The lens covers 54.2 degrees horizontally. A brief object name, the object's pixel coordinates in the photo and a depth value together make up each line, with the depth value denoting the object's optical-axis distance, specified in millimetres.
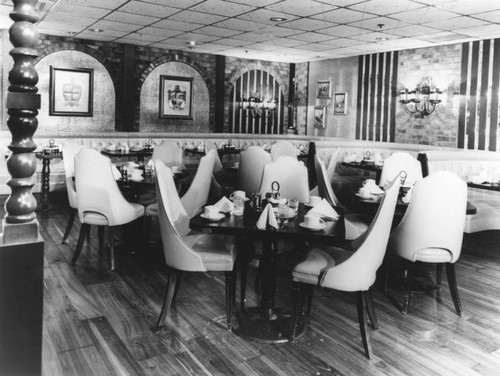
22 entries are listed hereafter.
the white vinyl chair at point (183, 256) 3160
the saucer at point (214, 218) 3243
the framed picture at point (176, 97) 10125
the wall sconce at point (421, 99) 8367
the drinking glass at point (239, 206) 3465
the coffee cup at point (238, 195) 3764
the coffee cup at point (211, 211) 3256
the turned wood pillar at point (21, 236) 2293
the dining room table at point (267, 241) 3029
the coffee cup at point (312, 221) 3096
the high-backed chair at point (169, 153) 6832
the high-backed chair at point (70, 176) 5344
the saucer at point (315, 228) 3082
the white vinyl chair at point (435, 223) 3502
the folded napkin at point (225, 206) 3493
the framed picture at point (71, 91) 8961
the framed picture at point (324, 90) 10648
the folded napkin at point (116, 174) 5090
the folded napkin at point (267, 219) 3091
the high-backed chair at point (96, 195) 4559
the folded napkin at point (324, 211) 3432
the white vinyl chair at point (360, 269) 2914
